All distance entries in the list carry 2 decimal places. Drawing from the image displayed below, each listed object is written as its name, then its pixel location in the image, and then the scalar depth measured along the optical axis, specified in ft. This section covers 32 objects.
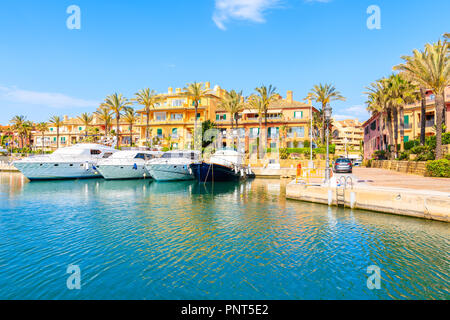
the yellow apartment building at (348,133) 399.09
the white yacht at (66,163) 114.01
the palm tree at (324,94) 164.04
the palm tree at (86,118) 245.86
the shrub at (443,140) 101.46
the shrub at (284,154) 167.96
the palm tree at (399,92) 115.96
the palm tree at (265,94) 171.50
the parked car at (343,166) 103.81
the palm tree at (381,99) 123.13
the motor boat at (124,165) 117.39
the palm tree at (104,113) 217.36
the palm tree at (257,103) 172.24
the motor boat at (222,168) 107.24
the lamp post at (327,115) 61.64
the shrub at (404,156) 111.47
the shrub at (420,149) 99.15
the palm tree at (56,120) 247.11
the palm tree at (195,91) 173.99
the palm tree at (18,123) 247.50
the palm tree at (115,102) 190.60
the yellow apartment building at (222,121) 193.88
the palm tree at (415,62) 84.53
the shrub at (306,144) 185.00
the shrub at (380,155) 146.22
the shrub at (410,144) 123.51
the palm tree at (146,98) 188.96
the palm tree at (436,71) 82.07
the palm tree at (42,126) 257.14
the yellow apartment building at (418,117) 134.00
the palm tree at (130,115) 222.46
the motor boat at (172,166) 111.45
